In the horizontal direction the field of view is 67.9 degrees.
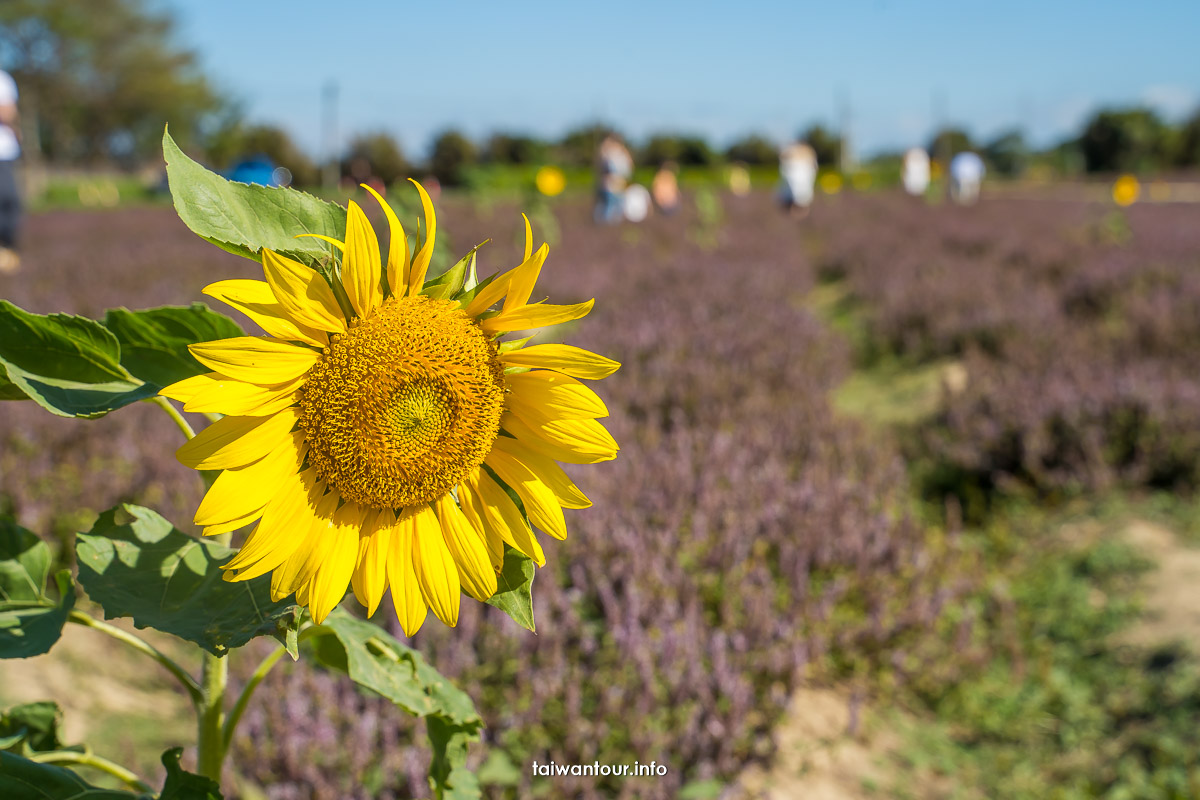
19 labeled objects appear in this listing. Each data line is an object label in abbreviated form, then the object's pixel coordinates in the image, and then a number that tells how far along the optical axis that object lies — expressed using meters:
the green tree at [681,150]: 55.94
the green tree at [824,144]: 59.19
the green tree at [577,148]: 46.81
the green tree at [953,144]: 56.29
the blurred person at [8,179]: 6.99
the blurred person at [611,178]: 15.34
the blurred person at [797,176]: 16.62
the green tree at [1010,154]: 63.19
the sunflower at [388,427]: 0.76
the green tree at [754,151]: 62.22
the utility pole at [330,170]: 29.17
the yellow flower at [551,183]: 11.07
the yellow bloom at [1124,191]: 14.30
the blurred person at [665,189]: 17.86
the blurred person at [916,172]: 29.06
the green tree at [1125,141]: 50.38
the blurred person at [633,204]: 15.51
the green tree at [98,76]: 43.59
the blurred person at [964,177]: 24.22
